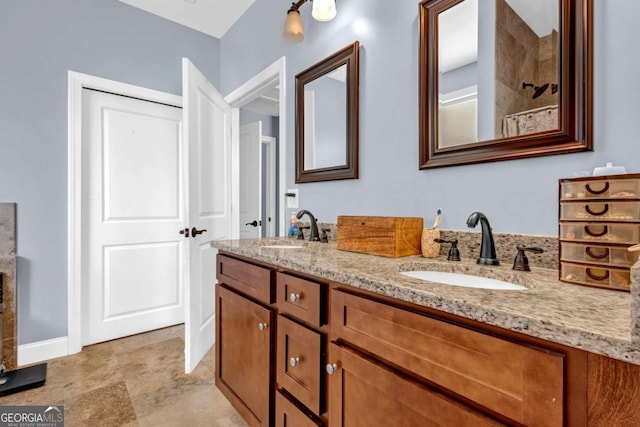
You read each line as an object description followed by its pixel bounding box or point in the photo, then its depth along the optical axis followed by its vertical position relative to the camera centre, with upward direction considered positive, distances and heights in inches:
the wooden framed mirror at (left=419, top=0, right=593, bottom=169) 35.2 +17.8
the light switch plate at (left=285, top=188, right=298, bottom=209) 80.5 +3.2
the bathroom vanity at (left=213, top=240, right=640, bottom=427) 18.5 -11.0
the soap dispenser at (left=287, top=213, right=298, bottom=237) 74.0 -3.7
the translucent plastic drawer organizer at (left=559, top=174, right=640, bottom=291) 26.8 -1.5
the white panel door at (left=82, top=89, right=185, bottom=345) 93.3 -1.5
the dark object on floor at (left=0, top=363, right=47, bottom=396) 67.9 -39.6
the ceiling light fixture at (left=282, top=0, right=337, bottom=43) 65.5 +39.5
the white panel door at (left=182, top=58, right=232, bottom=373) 77.2 +4.9
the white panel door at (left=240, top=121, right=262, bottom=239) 146.9 +15.7
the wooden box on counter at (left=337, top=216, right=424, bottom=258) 44.4 -3.6
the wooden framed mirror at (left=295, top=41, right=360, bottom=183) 62.1 +21.2
